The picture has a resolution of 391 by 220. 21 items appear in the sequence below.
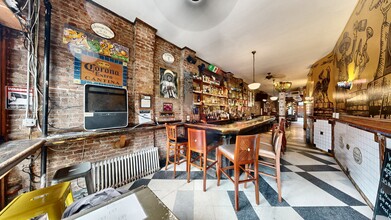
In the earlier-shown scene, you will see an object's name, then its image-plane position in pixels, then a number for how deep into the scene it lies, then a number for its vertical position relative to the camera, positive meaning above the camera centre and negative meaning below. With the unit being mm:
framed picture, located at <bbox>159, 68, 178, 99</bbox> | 3211 +730
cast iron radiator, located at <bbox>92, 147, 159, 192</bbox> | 1963 -1076
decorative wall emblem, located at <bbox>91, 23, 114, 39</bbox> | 2161 +1472
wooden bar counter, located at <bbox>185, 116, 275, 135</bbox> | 2153 -355
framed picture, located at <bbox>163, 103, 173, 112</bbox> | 3240 +85
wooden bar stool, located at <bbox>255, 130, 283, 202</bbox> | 1721 -645
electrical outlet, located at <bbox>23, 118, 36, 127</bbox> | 1559 -157
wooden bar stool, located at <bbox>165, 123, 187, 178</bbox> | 2498 -607
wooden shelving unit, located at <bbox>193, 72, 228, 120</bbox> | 4227 +553
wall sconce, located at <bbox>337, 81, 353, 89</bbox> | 2623 +583
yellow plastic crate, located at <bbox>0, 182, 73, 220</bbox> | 884 -745
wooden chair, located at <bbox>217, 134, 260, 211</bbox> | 1632 -609
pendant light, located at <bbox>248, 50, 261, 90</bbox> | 4485 +935
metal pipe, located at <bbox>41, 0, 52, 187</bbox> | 1655 +323
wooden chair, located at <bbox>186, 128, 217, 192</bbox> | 1971 -583
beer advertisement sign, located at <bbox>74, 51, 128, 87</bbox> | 1997 +728
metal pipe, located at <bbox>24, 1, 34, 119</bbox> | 1592 +786
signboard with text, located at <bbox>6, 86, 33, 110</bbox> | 1486 +159
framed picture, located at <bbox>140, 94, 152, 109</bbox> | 2713 +210
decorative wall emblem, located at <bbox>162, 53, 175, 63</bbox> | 3286 +1458
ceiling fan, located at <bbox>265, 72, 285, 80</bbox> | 5481 +1592
